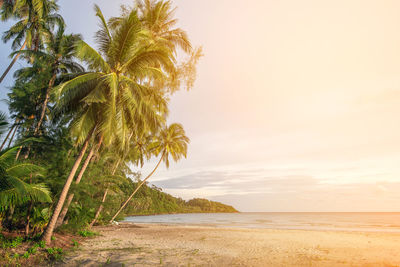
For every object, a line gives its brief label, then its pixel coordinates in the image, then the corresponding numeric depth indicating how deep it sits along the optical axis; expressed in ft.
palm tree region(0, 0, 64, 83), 40.11
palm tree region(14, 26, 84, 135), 35.60
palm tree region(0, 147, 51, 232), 17.56
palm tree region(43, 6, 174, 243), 27.37
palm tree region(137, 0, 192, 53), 41.01
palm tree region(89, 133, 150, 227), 48.78
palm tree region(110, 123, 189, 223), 73.15
